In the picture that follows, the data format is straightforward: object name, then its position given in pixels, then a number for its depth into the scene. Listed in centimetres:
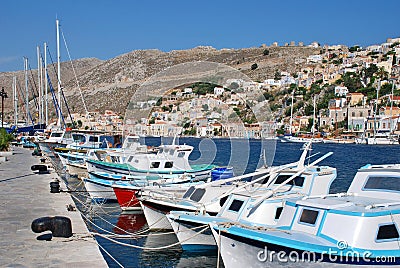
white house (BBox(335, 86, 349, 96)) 16288
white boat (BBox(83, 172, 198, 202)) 2098
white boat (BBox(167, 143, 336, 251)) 1307
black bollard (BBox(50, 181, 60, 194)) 2000
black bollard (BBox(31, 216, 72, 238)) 1198
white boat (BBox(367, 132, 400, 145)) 11102
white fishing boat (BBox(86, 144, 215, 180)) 2411
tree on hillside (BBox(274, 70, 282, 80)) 18425
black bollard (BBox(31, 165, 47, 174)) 2750
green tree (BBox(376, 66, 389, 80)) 16988
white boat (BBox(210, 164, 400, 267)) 1027
